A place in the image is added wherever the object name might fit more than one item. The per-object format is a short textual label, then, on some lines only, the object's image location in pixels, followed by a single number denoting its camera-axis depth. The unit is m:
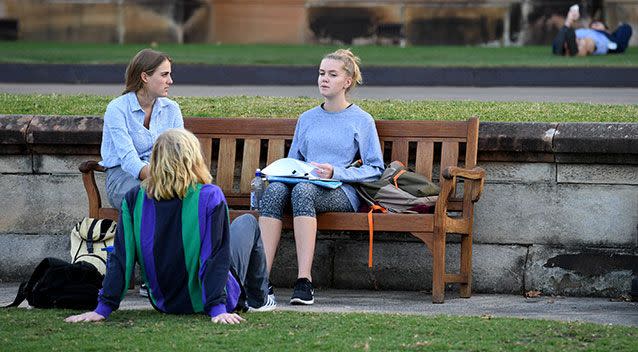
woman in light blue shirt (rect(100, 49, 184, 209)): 16.03
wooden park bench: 15.49
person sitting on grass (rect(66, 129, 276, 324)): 13.47
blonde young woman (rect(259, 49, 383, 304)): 15.52
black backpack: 14.58
